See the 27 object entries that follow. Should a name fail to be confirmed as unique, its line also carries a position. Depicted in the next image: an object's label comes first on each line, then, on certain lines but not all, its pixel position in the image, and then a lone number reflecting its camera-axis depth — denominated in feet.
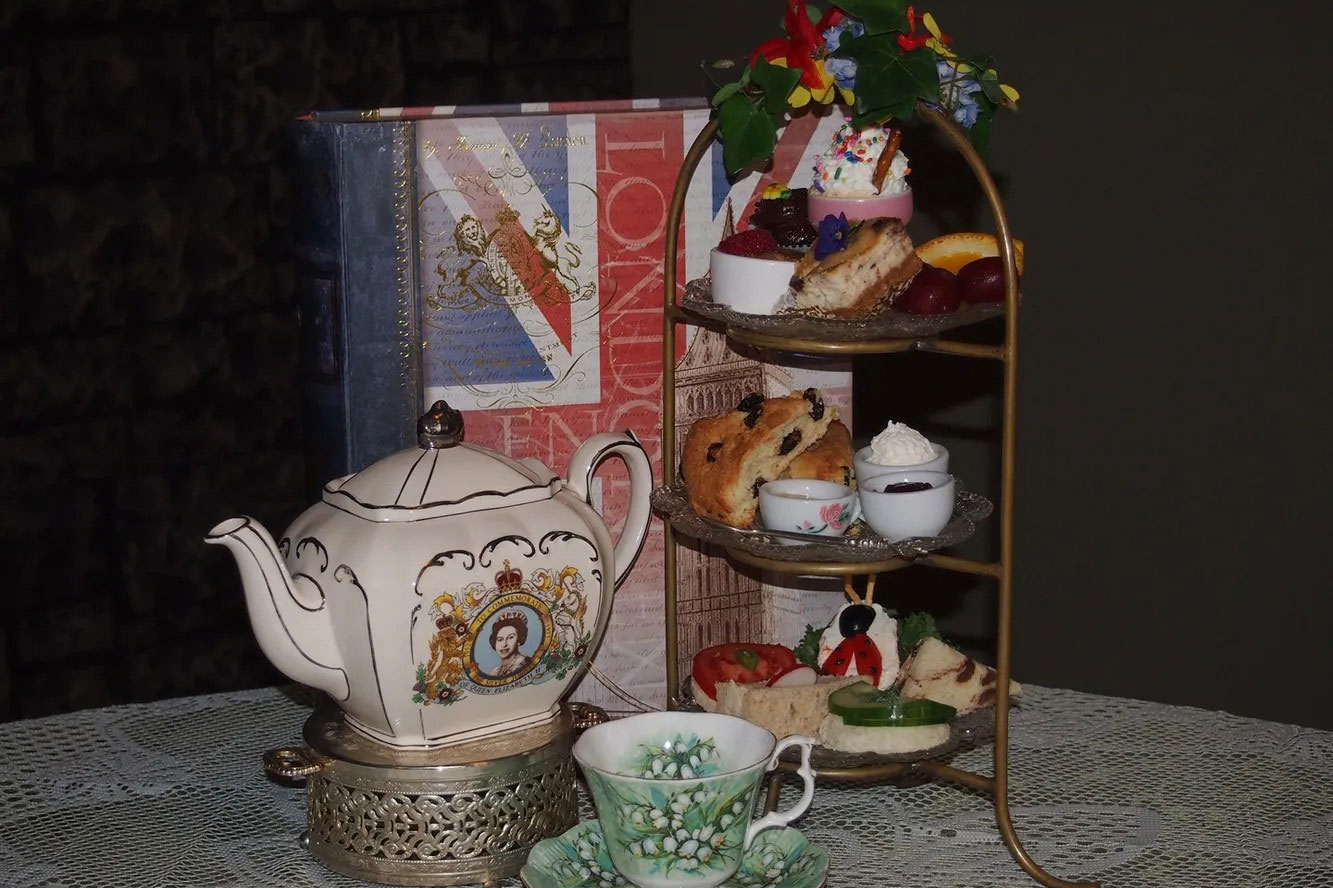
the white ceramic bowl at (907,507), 4.91
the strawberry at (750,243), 5.05
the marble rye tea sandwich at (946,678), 5.11
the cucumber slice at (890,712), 5.03
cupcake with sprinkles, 5.05
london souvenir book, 5.24
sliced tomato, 5.14
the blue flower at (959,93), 4.99
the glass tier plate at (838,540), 4.93
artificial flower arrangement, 4.92
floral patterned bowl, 4.98
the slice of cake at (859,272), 4.92
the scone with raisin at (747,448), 5.10
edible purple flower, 4.94
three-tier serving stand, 4.85
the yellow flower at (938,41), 4.95
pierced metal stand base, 4.84
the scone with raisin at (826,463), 5.11
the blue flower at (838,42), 4.99
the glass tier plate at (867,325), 4.89
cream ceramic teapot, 4.77
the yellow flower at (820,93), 5.05
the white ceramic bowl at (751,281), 5.01
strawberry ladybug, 5.14
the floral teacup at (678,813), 4.60
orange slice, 5.12
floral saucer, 4.69
